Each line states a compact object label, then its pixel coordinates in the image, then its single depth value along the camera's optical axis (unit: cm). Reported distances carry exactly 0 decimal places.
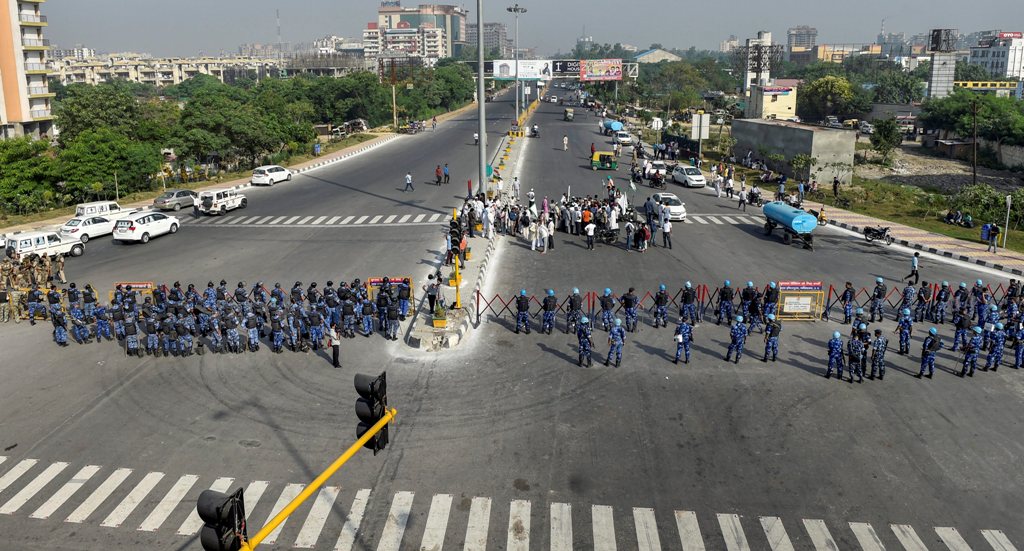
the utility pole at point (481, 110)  3173
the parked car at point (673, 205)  3609
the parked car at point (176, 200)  4069
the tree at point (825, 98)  10206
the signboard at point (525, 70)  10119
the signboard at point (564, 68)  10588
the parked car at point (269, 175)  4956
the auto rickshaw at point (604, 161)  5319
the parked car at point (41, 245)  2841
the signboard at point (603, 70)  10638
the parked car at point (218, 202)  3953
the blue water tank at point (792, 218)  3014
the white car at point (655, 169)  4700
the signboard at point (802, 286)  2152
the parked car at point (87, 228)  3178
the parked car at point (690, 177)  4706
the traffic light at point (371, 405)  775
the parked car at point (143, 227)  3259
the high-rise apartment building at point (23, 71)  7056
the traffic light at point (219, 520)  593
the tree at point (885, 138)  6669
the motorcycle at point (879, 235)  3155
